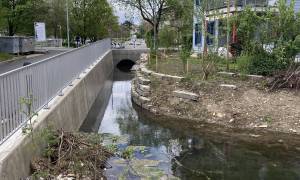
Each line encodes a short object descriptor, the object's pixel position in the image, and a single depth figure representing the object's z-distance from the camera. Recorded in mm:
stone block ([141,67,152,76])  13307
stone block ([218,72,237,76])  11296
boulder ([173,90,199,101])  10222
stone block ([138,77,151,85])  12018
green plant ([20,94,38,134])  4852
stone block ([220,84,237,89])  10174
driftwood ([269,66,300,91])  9847
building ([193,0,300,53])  11675
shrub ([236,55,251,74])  11032
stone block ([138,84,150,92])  11761
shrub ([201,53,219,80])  11236
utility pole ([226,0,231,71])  11957
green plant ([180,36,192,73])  12586
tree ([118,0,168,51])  22171
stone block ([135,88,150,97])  11750
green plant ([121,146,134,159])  6349
